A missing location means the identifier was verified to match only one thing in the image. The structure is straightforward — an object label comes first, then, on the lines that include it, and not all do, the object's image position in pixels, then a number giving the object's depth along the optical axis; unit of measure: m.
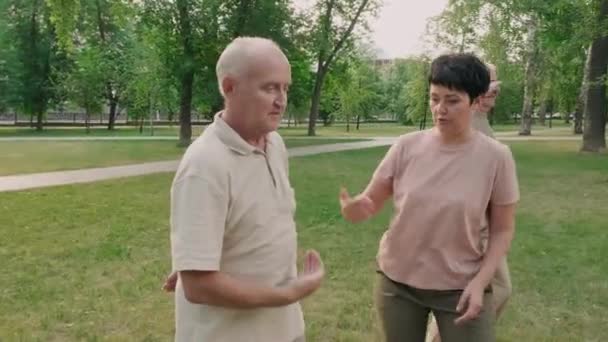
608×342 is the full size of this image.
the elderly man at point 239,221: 1.82
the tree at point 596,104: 22.98
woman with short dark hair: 2.59
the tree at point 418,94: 47.09
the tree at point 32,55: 47.09
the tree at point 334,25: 34.94
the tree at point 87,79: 42.75
